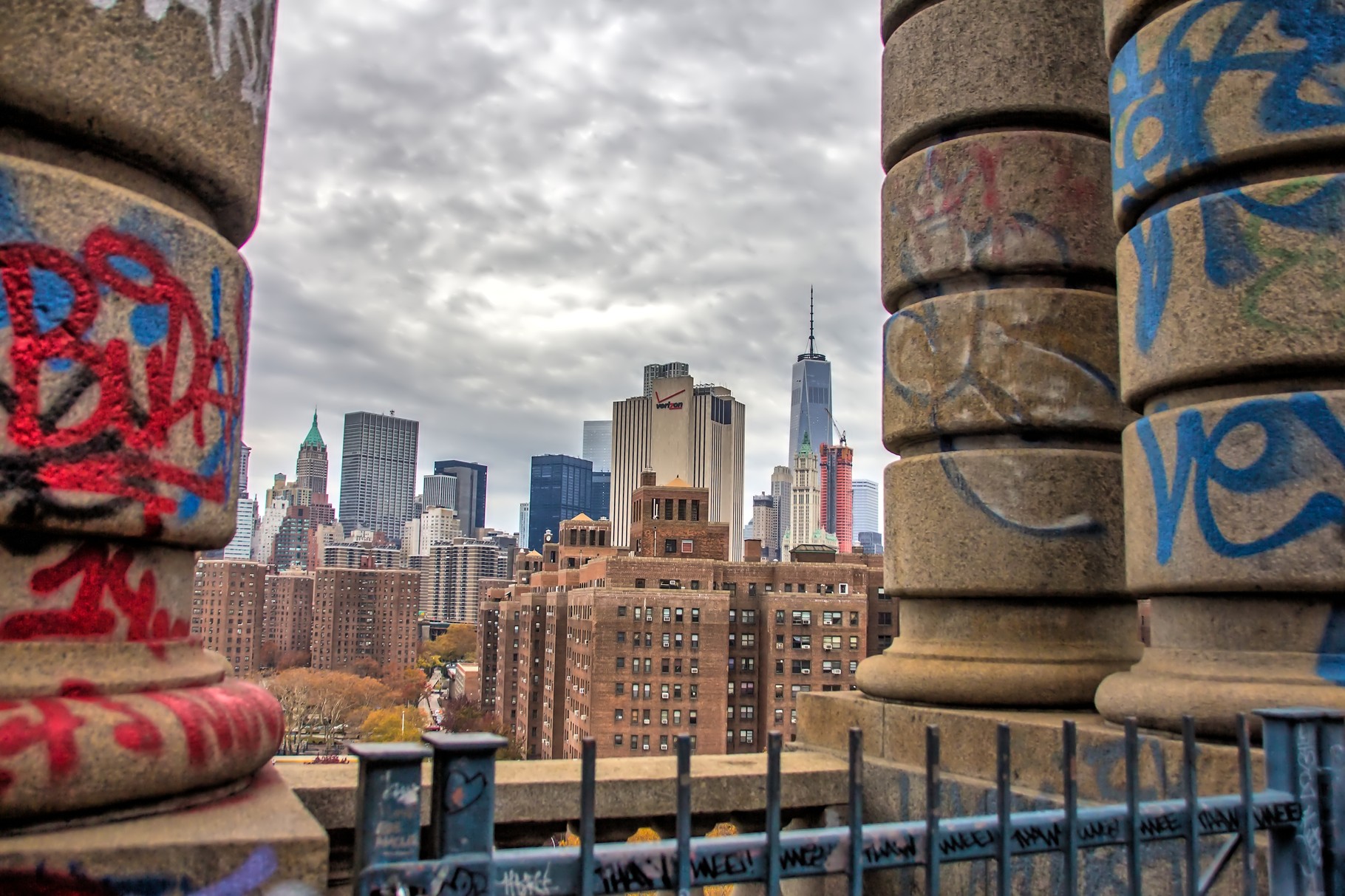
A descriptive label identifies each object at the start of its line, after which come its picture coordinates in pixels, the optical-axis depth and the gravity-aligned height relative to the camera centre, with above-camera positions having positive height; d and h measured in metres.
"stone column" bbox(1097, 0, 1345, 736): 3.96 +0.85
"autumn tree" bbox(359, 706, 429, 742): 85.05 -12.25
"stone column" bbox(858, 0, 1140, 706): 5.28 +1.05
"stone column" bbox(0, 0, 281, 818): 2.49 +0.41
